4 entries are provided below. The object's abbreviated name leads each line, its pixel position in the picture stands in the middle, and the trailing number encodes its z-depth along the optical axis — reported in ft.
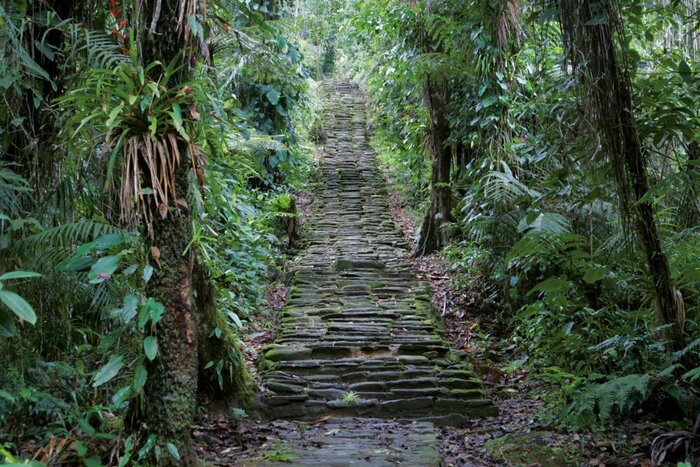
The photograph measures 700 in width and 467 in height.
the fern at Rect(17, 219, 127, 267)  11.07
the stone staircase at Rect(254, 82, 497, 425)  16.20
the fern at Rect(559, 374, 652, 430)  11.38
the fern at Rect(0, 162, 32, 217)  11.35
